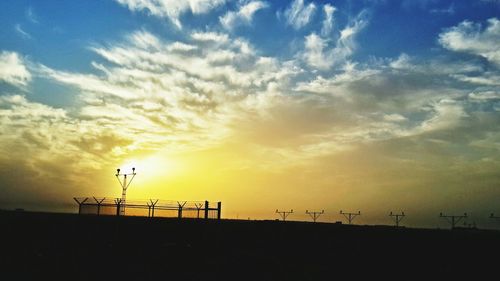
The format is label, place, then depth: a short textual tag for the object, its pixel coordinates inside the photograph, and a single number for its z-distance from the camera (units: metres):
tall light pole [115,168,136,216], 49.18
